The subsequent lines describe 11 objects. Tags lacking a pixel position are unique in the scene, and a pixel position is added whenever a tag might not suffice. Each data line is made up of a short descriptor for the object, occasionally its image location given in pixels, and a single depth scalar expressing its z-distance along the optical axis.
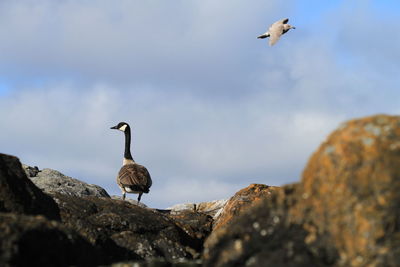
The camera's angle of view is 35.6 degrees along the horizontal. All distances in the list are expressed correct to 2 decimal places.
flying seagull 30.83
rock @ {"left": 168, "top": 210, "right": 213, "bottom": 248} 14.53
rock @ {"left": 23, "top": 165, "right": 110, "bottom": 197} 19.25
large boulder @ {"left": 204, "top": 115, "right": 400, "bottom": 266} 5.98
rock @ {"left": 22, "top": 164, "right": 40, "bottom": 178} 19.80
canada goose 24.08
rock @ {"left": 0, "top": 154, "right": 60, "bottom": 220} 9.55
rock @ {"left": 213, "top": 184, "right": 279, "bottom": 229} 14.55
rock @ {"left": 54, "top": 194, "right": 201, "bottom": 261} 11.70
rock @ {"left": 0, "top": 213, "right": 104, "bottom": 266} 7.19
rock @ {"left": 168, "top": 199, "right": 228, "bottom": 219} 19.34
